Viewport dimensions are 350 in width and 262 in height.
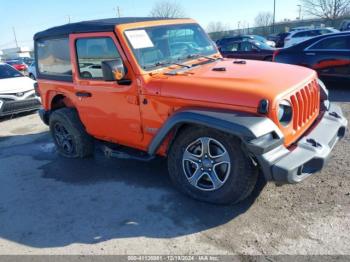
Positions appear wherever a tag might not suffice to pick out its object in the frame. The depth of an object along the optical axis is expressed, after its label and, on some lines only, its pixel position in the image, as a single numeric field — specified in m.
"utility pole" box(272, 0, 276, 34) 45.33
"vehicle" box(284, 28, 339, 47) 20.75
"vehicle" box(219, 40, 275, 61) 12.57
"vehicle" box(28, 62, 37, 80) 19.14
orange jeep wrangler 3.21
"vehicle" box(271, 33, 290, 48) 24.48
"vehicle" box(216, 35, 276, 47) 15.26
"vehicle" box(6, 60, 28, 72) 25.79
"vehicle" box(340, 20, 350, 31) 22.13
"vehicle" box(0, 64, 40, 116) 8.84
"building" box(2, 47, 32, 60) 67.56
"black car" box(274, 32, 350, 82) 8.35
